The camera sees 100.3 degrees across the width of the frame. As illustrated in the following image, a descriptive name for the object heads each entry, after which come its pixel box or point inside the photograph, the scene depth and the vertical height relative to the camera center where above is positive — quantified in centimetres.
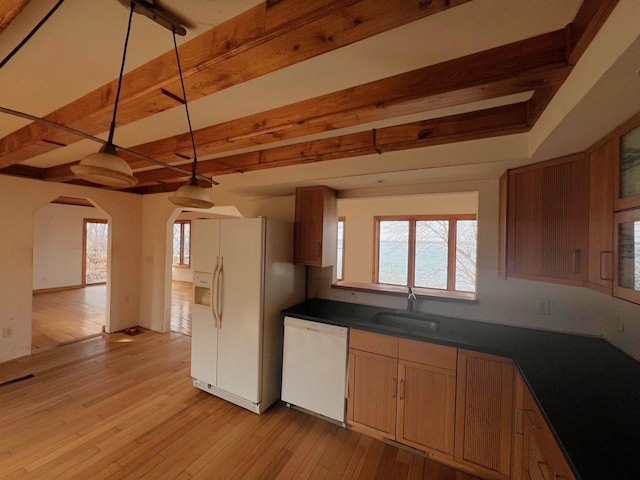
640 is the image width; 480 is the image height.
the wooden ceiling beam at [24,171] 321 +79
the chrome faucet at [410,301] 254 -55
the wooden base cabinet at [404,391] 192 -113
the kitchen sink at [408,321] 239 -73
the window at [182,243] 855 -15
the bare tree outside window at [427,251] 547 -16
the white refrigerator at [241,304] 247 -64
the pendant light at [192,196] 157 +25
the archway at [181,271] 435 -92
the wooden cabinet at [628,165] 115 +38
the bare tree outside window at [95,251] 779 -44
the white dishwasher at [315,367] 228 -112
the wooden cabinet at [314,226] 271 +16
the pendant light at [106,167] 101 +27
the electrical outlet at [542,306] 210 -48
